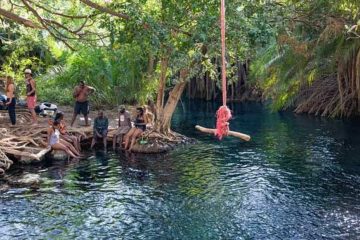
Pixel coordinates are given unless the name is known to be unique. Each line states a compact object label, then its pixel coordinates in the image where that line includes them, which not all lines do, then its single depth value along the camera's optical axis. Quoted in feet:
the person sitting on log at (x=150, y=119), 63.96
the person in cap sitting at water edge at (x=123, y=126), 59.98
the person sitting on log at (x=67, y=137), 55.11
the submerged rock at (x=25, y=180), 44.01
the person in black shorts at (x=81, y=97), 59.82
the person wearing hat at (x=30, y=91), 57.41
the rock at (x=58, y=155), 53.98
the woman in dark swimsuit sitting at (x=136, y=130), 59.16
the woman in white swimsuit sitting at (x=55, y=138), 53.83
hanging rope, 26.70
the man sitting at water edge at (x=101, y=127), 59.06
